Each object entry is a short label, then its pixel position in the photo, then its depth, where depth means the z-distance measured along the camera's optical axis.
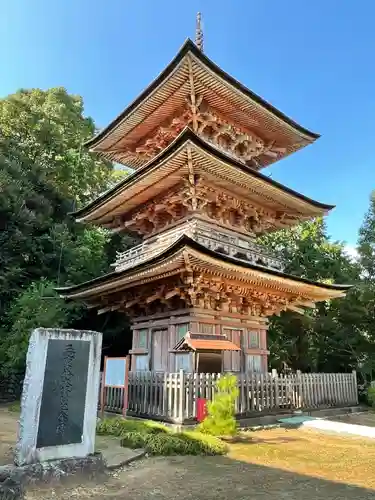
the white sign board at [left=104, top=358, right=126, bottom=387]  10.79
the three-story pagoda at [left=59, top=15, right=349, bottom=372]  11.33
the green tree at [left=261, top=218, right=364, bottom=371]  18.72
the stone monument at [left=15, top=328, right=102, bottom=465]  5.18
